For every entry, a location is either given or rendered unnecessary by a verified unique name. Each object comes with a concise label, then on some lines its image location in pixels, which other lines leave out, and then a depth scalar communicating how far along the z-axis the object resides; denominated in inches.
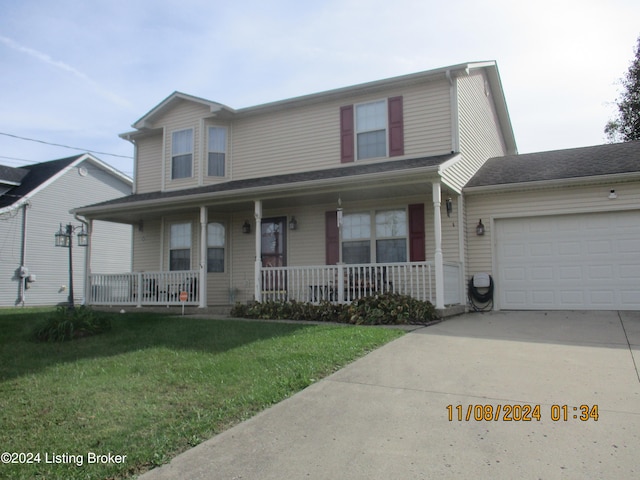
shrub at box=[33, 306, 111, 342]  292.5
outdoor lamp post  422.3
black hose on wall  412.8
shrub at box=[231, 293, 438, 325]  332.2
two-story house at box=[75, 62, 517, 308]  404.5
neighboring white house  676.7
